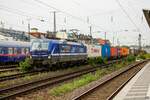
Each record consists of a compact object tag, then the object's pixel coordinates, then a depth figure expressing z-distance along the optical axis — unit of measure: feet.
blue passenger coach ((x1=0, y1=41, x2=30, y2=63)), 119.96
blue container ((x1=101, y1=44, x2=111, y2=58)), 177.99
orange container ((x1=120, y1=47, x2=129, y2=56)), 249.77
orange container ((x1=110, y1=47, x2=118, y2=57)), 203.60
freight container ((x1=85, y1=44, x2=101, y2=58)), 140.67
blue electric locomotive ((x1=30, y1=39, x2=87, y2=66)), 92.12
